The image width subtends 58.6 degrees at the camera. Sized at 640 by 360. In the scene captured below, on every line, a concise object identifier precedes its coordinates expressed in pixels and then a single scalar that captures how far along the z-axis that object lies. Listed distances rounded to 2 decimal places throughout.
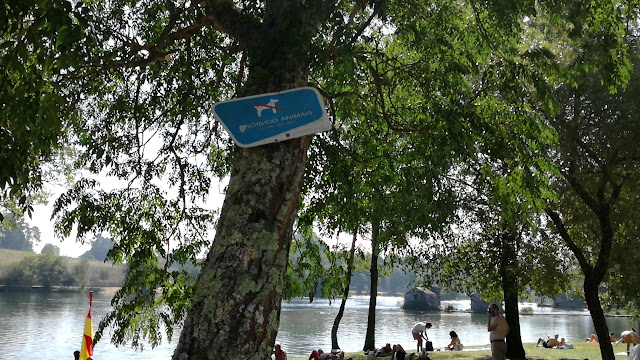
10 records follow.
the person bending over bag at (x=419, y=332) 19.39
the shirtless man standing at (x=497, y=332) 10.47
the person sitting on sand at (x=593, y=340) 27.18
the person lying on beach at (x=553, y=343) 23.80
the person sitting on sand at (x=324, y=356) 13.99
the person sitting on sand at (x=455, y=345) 23.36
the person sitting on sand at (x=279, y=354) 13.36
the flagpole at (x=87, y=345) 8.32
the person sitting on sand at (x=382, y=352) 18.84
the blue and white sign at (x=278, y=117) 3.21
